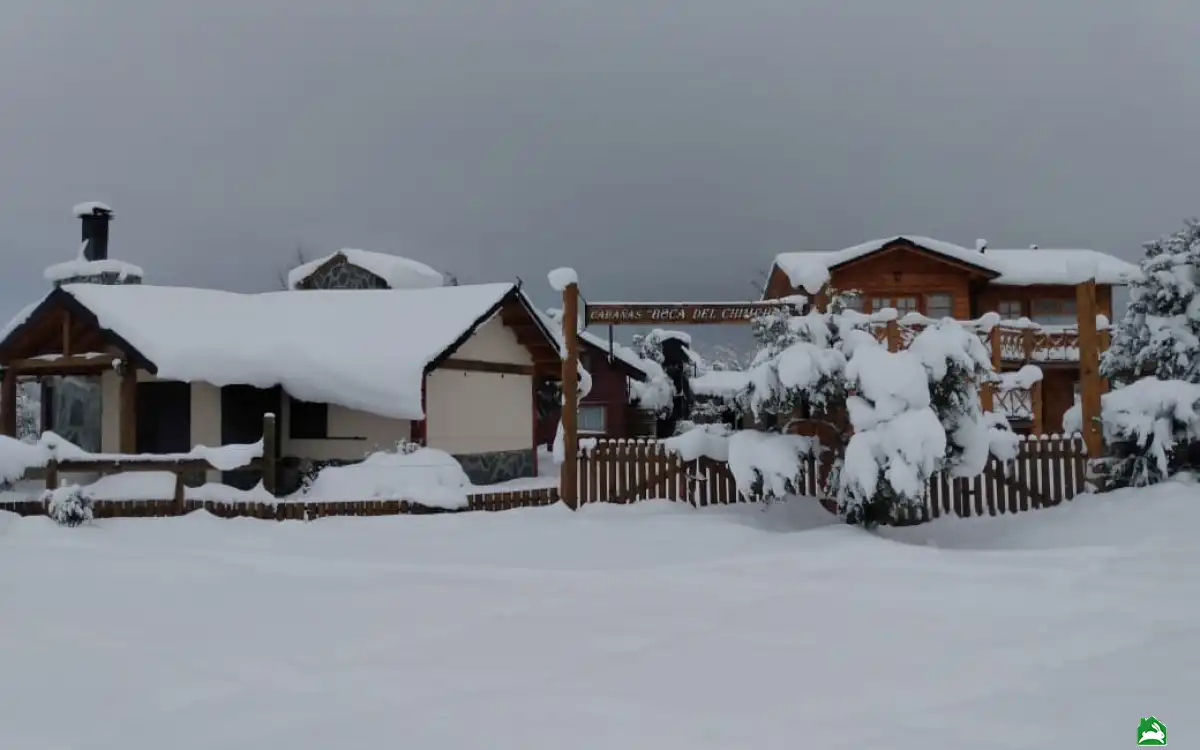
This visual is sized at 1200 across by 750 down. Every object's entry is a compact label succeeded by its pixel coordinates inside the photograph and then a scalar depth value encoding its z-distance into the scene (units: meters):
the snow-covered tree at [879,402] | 9.98
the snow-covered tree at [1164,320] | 12.34
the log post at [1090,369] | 12.00
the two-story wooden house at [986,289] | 23.20
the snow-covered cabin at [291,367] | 15.56
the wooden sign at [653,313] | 13.06
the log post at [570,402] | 12.53
